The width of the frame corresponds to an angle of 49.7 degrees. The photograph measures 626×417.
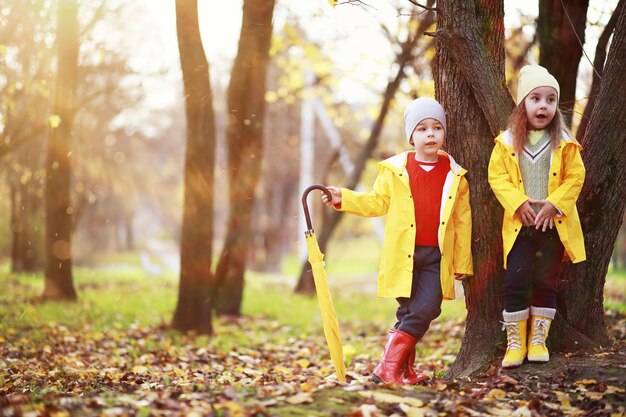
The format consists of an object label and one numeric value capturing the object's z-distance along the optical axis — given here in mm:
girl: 4363
